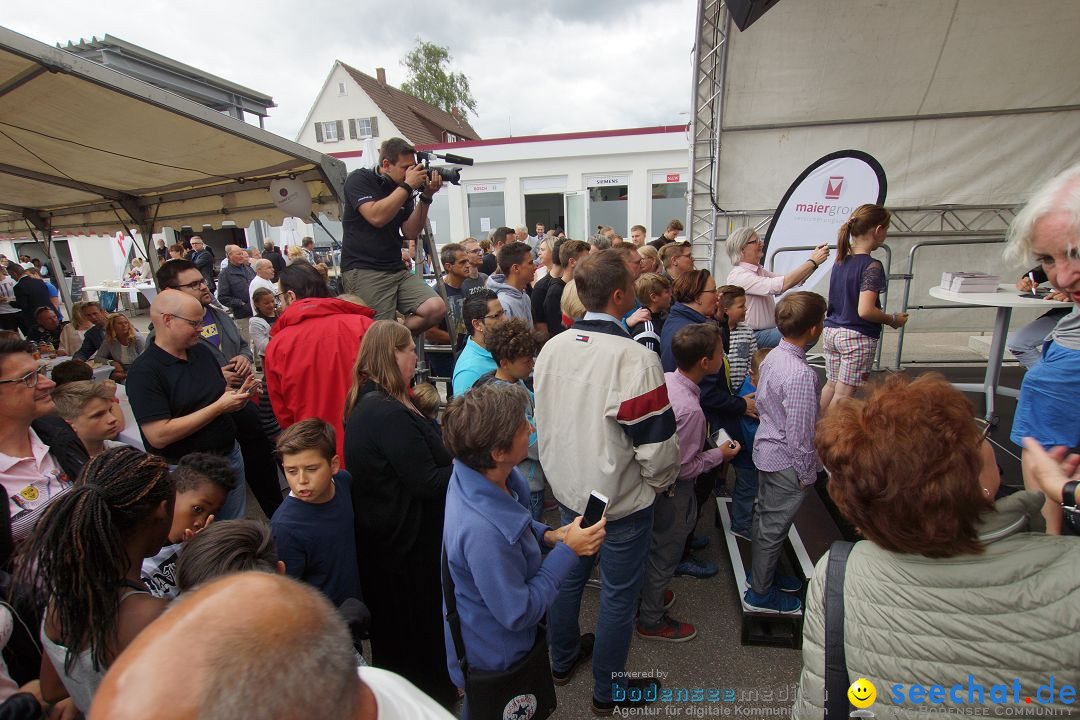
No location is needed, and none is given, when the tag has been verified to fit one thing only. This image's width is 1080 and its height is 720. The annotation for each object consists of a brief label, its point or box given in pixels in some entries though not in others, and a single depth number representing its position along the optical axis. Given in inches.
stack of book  173.8
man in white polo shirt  69.5
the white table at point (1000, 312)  156.9
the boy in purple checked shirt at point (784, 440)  95.8
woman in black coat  78.8
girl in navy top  146.9
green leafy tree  1354.6
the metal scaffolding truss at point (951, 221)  282.2
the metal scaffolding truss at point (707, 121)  260.2
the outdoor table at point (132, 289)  507.8
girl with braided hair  46.0
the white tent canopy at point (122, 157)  113.3
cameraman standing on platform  133.5
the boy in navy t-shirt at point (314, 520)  76.8
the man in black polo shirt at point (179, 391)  94.7
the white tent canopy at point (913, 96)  241.9
